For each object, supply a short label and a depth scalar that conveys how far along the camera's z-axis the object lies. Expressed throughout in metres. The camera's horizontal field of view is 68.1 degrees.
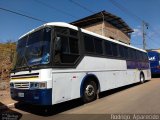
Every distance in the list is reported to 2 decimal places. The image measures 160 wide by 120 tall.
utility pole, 20.83
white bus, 3.79
